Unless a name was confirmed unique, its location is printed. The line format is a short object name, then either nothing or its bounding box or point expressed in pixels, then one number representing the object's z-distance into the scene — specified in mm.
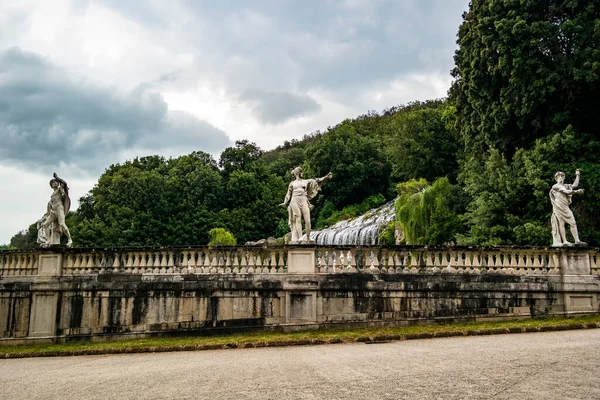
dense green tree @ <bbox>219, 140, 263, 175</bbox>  54844
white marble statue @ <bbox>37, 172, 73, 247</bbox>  13828
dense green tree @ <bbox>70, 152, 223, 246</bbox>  45281
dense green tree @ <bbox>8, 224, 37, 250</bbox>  57969
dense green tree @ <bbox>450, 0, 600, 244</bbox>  20094
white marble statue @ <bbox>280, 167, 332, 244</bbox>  12938
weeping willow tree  26953
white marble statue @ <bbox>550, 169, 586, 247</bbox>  13273
